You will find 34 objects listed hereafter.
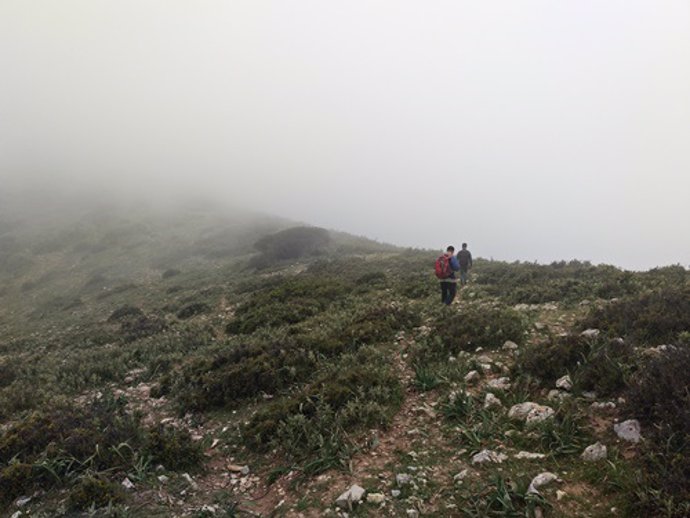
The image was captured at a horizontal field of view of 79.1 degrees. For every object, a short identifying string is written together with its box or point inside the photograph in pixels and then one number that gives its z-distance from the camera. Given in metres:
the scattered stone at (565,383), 6.63
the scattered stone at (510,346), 8.91
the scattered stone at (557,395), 6.33
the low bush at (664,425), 4.05
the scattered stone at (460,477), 5.23
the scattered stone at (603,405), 5.88
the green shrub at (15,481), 5.93
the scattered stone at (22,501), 5.76
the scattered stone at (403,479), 5.31
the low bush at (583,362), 6.28
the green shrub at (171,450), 6.51
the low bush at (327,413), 6.48
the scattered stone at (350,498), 5.07
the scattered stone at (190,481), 5.98
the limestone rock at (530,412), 5.96
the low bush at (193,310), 19.90
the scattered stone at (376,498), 5.06
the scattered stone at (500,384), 7.15
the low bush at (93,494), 5.47
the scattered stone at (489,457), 5.42
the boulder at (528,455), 5.29
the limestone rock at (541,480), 4.77
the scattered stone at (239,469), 6.38
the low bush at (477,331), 9.33
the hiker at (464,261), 18.38
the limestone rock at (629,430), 5.12
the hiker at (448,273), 13.55
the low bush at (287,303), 14.80
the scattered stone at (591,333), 7.90
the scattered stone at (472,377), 7.72
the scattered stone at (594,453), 5.04
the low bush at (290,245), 36.44
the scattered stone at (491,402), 6.67
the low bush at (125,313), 21.60
